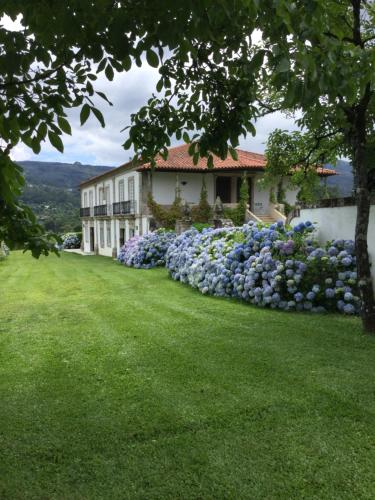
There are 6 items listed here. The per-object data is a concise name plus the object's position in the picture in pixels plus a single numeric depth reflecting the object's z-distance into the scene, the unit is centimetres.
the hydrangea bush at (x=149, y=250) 1741
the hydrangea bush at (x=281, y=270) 743
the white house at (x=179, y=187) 2669
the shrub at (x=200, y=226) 1656
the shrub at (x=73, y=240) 4784
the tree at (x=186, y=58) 203
